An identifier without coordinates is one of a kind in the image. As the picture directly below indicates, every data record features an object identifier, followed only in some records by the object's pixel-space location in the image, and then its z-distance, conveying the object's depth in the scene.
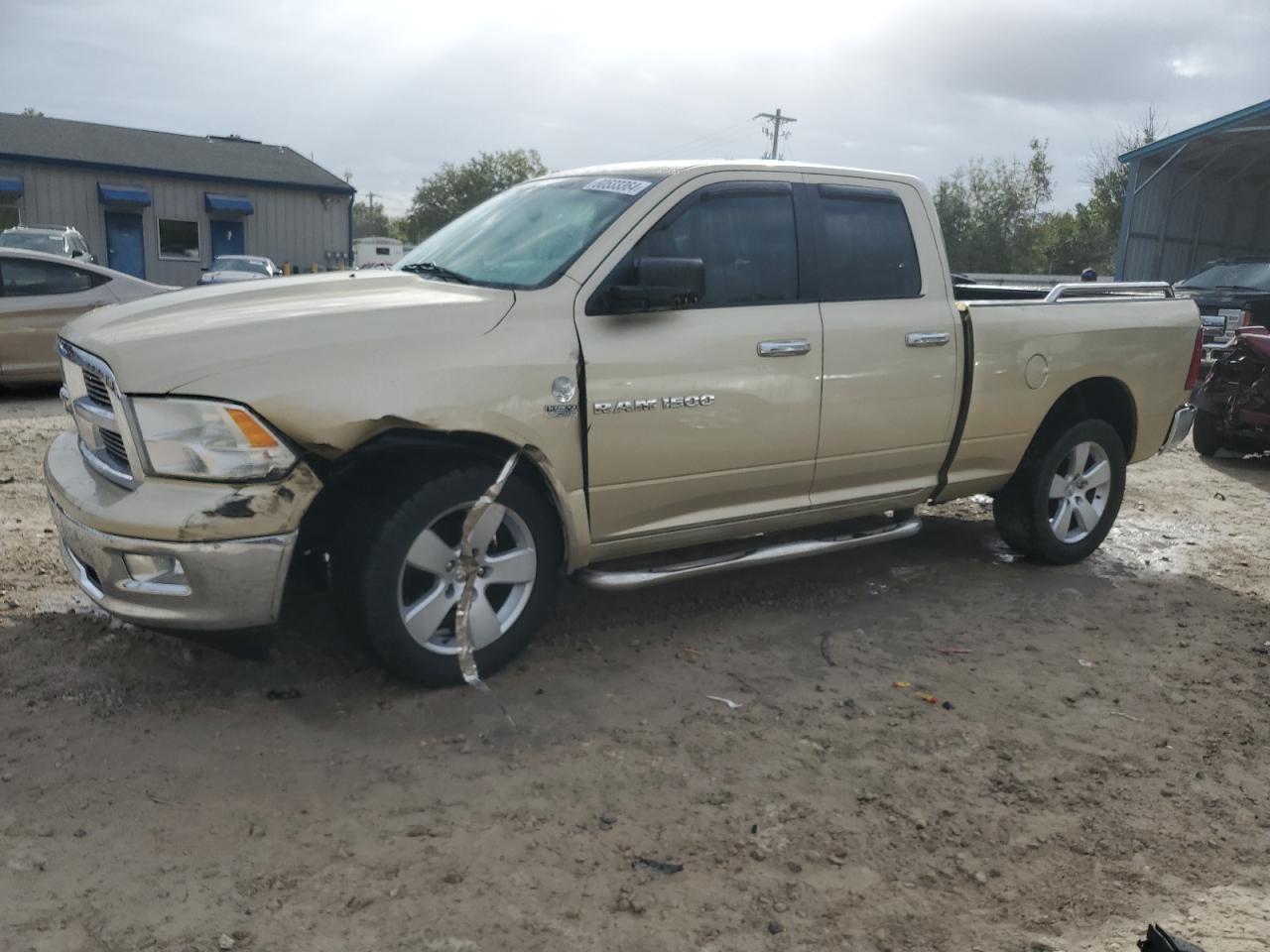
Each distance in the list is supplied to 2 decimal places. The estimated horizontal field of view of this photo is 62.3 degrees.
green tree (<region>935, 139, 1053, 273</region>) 54.03
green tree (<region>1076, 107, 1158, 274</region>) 45.09
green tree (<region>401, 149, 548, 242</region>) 62.72
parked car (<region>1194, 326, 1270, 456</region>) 8.54
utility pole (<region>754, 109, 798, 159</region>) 54.88
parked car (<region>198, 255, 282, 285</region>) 20.95
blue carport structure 22.55
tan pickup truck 3.30
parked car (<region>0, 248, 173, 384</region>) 9.41
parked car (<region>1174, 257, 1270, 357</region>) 12.40
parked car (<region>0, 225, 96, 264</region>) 16.09
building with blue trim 30.56
